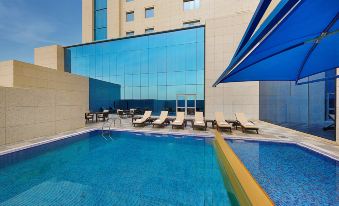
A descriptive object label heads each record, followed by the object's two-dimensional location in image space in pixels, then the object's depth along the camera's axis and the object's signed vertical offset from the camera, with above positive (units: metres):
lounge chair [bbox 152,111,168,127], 11.73 -1.37
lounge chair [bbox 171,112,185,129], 11.11 -1.35
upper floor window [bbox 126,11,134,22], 25.25 +12.70
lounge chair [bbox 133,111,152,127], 12.03 -1.41
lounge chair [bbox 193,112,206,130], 10.66 -1.35
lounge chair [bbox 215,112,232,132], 10.08 -1.32
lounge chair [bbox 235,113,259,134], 9.84 -1.33
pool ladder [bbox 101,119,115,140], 9.72 -1.88
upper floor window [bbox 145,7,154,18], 24.05 +12.66
